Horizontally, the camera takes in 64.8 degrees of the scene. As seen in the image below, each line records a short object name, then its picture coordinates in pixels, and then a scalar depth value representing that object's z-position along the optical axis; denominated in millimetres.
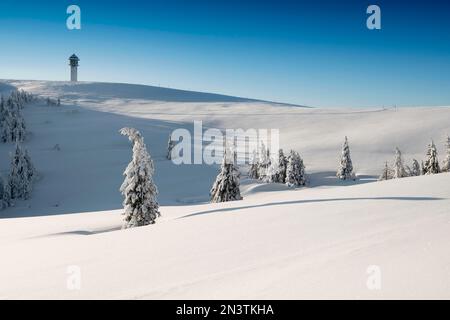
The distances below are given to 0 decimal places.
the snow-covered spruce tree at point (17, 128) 76438
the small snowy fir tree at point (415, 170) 54306
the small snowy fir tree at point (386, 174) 52875
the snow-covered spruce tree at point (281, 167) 56312
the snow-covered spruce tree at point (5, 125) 75875
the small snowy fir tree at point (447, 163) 43531
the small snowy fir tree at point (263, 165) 57322
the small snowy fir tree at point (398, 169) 52438
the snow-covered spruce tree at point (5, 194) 43406
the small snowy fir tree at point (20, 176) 45875
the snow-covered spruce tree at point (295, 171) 52875
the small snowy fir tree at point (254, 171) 58219
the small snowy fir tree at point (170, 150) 66625
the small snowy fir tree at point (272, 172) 56062
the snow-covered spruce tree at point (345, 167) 58562
